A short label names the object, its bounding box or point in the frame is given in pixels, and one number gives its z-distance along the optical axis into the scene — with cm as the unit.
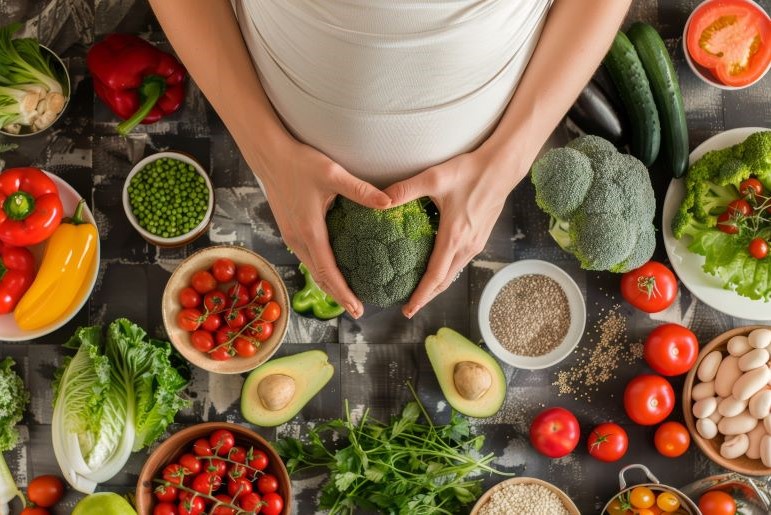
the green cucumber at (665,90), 144
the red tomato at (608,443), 149
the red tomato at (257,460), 147
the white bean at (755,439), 148
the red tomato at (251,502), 145
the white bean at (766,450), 145
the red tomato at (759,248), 141
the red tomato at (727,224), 142
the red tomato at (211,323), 145
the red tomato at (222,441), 147
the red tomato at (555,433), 147
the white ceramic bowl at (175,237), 145
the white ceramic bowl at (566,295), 150
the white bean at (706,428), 149
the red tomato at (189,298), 144
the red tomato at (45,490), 149
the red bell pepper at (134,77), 140
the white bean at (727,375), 148
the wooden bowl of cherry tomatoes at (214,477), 145
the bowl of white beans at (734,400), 145
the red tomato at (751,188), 140
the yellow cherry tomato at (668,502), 148
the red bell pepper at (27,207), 137
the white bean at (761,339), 145
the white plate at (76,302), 146
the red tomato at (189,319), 143
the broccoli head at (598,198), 134
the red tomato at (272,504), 145
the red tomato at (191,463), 147
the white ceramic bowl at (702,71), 147
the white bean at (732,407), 146
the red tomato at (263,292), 144
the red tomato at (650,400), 148
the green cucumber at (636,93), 142
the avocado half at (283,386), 145
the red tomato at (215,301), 144
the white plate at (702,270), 149
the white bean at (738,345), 148
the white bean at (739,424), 147
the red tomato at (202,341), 144
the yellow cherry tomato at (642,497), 147
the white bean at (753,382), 144
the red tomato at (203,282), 145
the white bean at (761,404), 145
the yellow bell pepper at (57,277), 141
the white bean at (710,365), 150
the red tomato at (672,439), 150
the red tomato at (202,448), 147
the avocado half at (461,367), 148
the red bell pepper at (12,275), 142
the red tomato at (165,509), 144
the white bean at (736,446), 148
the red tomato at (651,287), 145
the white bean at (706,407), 149
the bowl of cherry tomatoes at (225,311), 144
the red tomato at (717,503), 147
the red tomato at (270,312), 143
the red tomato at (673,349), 147
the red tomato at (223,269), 145
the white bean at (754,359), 144
